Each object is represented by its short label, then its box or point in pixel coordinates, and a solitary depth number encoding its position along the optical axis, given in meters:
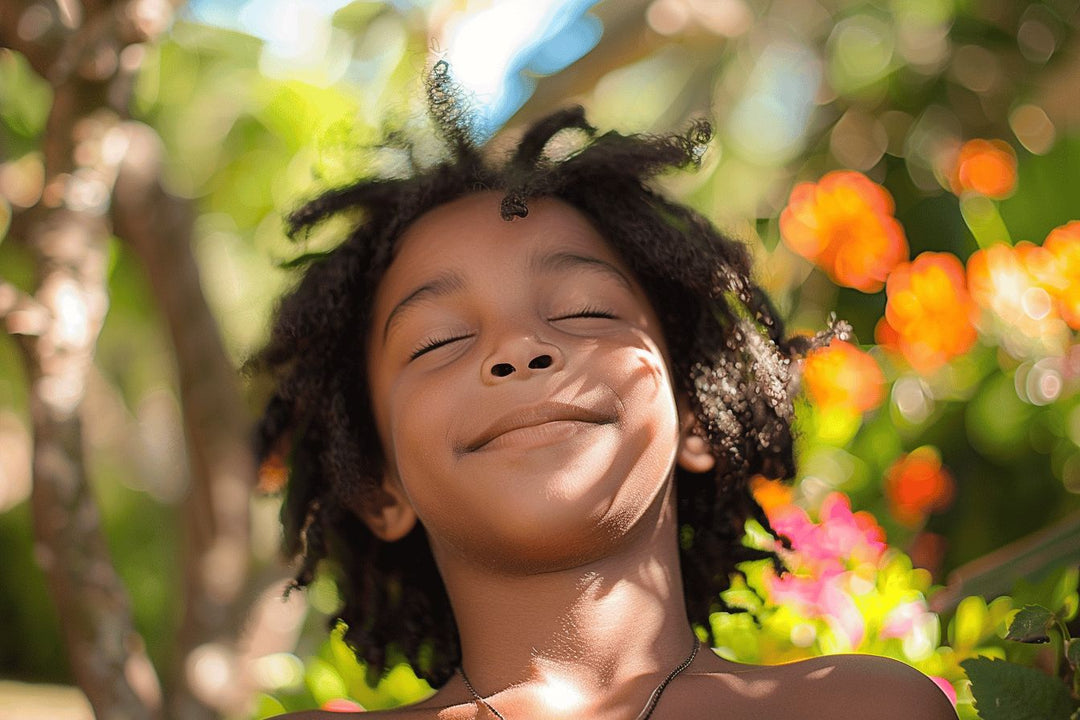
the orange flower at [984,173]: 3.05
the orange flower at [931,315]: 2.63
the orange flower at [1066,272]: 2.47
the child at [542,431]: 1.49
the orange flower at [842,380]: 2.51
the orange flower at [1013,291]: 2.59
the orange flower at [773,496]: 2.29
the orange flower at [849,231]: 2.82
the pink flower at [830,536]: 2.13
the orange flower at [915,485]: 2.65
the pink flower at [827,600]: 1.96
